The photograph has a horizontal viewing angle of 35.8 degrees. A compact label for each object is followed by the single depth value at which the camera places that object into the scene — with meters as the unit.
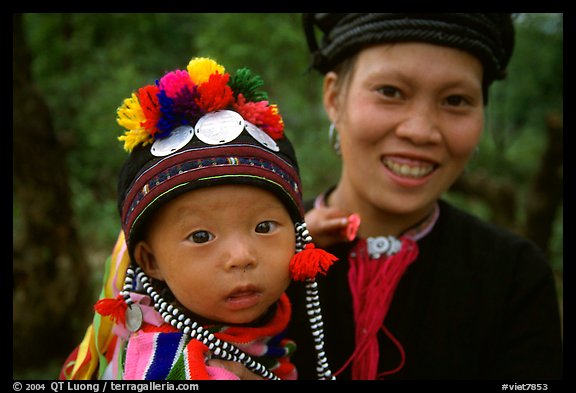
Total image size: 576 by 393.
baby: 0.61
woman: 0.71
